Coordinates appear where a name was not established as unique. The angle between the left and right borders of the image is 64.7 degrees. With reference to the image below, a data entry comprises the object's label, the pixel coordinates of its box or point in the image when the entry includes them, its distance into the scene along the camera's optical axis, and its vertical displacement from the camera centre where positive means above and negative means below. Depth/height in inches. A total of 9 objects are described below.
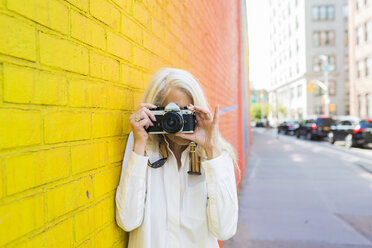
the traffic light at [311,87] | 1002.6 +103.7
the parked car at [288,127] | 1071.2 -34.1
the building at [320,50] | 1587.1 +373.9
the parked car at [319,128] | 734.3 -27.6
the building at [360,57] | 971.9 +205.6
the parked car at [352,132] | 528.4 -30.2
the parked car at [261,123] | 2095.7 -33.3
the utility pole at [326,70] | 1021.3 +122.1
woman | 52.4 -12.1
